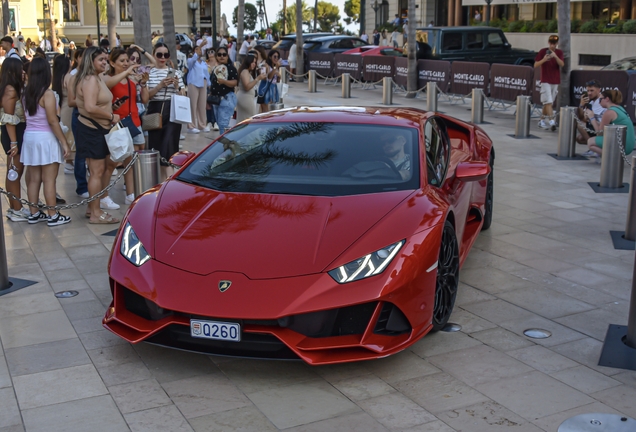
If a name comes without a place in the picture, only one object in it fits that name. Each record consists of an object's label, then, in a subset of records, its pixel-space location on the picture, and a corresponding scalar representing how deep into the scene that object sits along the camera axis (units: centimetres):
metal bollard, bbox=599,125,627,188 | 1046
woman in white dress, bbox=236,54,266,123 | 1273
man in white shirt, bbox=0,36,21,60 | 1794
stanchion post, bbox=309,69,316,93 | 2574
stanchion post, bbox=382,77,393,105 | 2141
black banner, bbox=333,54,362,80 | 2788
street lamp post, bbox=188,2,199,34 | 4150
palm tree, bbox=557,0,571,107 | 1692
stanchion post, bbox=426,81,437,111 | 1927
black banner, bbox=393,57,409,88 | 2491
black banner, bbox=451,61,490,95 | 2062
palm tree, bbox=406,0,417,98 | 2309
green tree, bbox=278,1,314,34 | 10088
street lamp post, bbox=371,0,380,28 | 5089
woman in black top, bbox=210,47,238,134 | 1325
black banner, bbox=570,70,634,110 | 1590
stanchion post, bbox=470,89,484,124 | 1742
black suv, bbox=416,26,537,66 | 2447
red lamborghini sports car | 458
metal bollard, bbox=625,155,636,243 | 778
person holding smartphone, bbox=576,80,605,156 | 1262
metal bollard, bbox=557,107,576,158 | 1305
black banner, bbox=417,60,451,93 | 2241
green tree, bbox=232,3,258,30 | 10488
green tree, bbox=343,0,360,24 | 10569
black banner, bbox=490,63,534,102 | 1886
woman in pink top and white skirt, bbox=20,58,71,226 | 826
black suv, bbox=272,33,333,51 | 3497
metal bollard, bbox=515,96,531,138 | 1547
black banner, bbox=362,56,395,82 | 2605
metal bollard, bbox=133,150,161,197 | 817
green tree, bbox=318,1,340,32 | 11819
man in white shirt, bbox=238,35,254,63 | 3250
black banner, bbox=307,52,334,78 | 2998
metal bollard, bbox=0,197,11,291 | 641
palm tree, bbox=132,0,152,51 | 1473
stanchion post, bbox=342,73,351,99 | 2358
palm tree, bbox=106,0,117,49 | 3119
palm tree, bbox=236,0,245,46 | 3372
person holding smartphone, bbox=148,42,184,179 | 999
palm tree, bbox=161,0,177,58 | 1655
